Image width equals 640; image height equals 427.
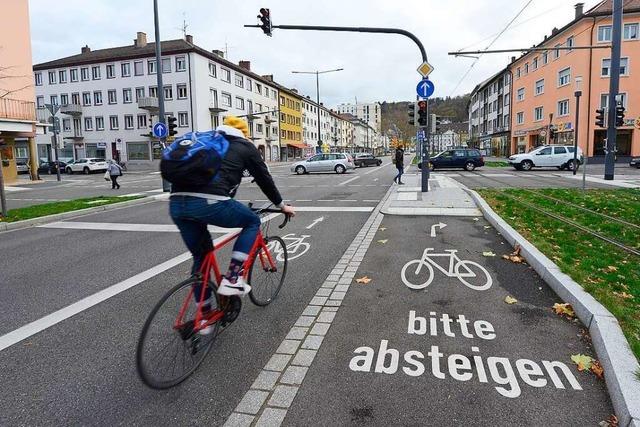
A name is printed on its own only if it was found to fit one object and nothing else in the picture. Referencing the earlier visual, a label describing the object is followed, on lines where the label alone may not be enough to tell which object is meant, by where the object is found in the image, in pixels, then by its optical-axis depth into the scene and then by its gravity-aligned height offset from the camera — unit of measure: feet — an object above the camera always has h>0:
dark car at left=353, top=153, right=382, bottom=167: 151.94 -1.93
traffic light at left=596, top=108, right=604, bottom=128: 67.87 +4.67
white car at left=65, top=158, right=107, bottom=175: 142.31 -2.24
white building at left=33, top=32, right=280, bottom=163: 166.50 +25.14
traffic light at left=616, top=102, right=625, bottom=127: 65.67 +5.17
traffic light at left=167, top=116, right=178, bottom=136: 65.67 +4.69
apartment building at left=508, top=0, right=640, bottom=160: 131.34 +21.70
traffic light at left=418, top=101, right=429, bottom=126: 48.44 +4.26
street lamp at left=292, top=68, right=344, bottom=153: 178.29 +31.98
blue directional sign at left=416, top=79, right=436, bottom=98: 47.14 +6.70
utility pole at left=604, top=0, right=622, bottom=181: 66.06 +9.35
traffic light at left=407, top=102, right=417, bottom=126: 50.70 +4.50
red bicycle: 9.86 -4.01
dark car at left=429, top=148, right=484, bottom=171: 110.32 -1.58
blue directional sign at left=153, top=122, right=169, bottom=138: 61.52 +3.74
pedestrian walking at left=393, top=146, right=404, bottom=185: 67.62 -1.06
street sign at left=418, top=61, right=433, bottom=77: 47.47 +8.76
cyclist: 11.01 -1.24
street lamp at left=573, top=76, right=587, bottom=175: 74.02 +9.47
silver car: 110.93 -2.39
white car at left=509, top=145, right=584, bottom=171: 103.04 -1.72
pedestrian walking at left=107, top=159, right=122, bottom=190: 73.20 -2.17
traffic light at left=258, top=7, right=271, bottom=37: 51.70 +15.50
